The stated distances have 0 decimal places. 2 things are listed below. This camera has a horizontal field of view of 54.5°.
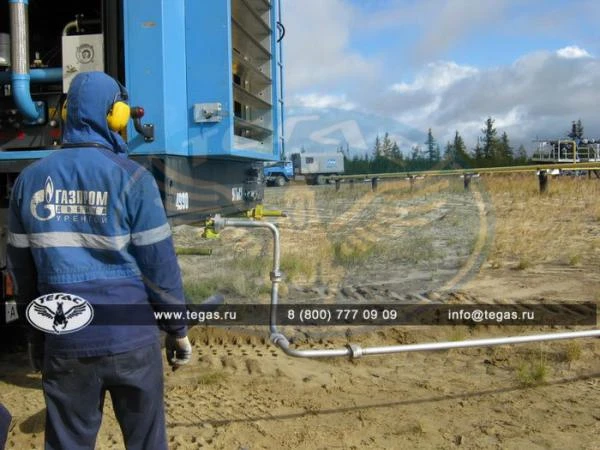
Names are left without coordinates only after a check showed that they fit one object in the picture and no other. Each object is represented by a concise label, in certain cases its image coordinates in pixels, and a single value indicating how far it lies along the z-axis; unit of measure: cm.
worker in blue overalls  228
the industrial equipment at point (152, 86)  372
